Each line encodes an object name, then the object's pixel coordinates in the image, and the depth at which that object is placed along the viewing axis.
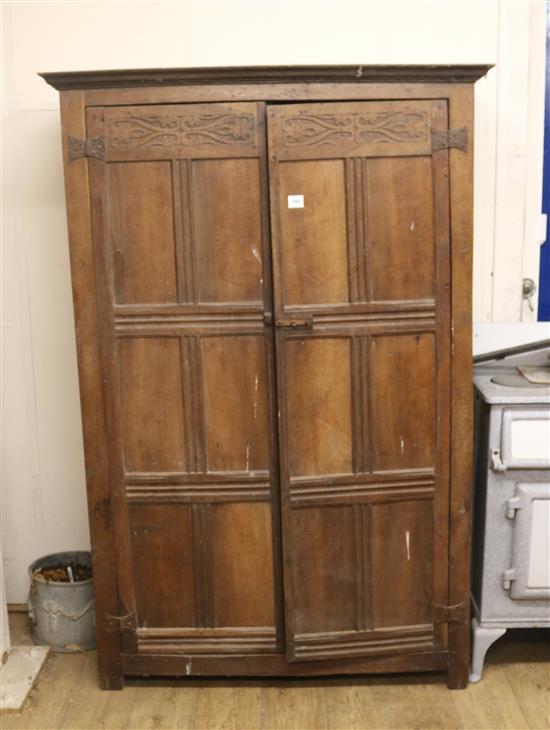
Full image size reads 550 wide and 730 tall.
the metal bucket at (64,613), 3.07
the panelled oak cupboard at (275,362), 2.49
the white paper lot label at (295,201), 2.51
